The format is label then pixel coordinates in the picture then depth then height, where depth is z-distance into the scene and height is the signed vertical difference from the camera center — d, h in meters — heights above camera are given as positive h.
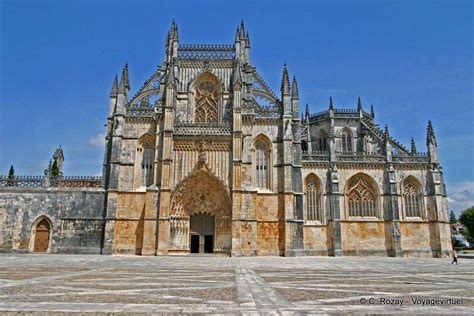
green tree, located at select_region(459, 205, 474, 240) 57.38 +2.51
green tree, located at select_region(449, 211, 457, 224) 106.93 +5.01
